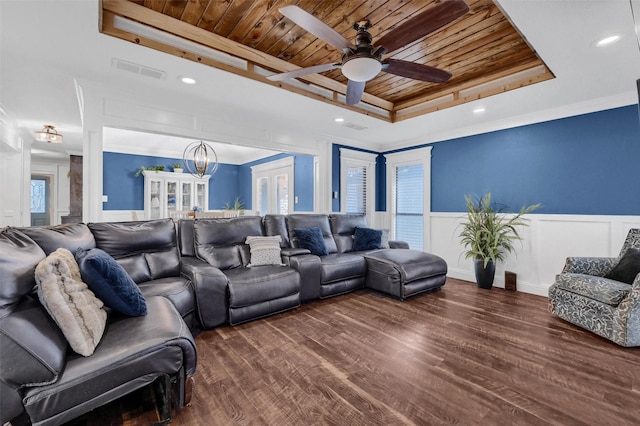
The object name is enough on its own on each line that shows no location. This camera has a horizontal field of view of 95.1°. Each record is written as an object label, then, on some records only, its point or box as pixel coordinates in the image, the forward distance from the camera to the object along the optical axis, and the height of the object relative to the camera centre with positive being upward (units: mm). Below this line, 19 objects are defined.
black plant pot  4191 -864
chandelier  5218 +1157
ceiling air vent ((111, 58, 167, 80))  2709 +1363
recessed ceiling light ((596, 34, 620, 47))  2220 +1349
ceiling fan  1740 +1180
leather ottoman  3596 -764
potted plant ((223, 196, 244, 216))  8461 +185
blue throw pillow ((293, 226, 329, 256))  3969 -397
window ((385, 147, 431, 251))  5414 +342
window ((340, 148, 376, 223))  5699 +619
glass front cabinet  7008 +465
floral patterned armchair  2371 -721
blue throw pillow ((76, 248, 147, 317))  1659 -433
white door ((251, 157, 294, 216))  6938 +644
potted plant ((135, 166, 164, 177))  6969 +1016
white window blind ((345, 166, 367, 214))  5863 +454
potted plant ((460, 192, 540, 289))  4133 -325
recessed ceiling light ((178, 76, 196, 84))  2994 +1357
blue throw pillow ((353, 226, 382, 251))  4555 -421
